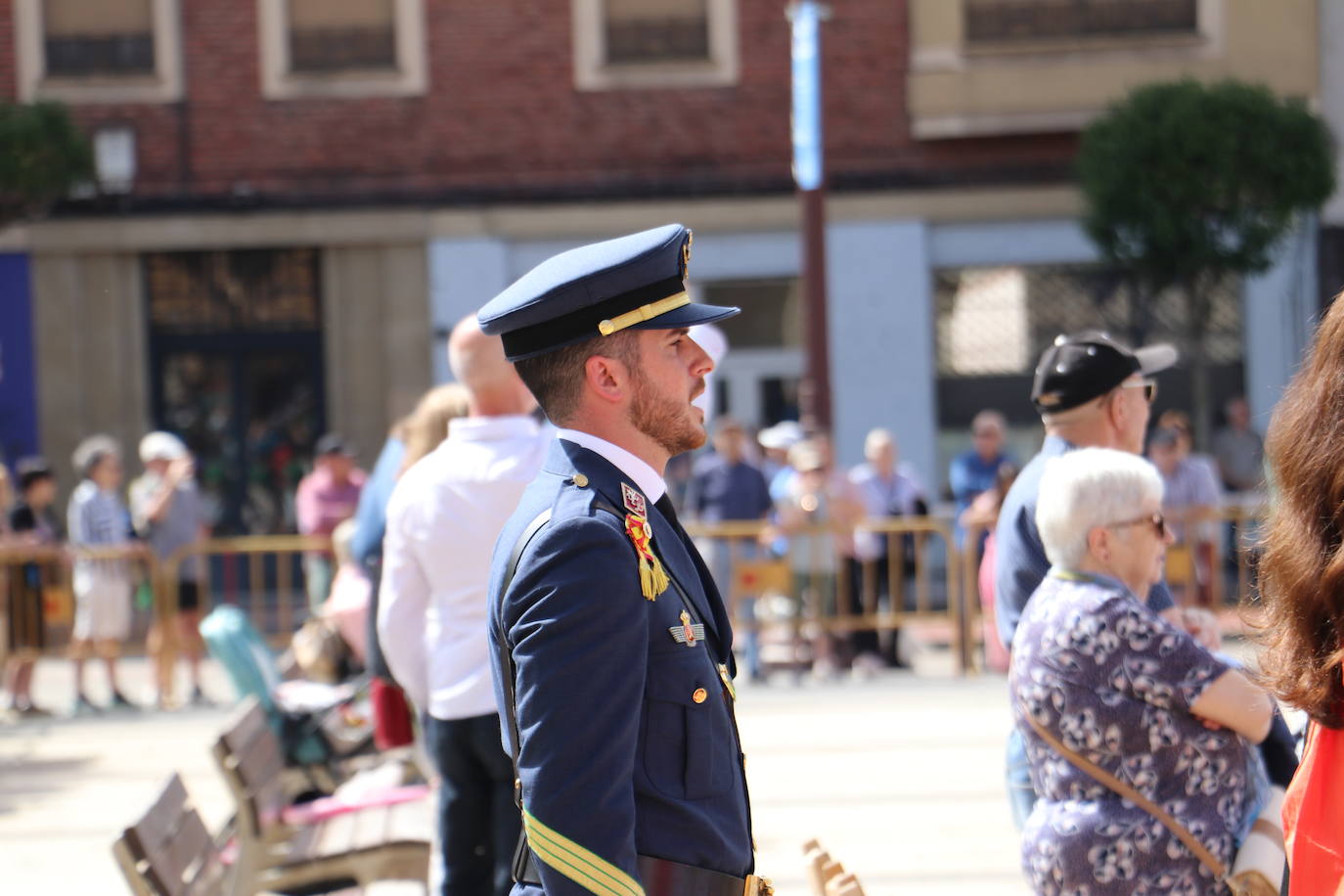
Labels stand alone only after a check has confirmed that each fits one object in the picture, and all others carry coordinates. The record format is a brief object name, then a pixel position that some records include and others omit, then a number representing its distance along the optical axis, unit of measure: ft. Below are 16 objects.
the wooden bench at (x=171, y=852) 24.58
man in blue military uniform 15.31
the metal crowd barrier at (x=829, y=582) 74.95
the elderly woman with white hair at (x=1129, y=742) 22.93
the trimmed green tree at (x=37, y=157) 110.32
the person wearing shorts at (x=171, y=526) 72.46
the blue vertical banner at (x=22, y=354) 119.96
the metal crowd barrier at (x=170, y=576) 73.05
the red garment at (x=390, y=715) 37.58
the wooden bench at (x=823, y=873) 19.21
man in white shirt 27.25
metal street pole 95.50
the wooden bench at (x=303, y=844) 32.89
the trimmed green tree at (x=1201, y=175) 107.24
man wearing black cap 28.04
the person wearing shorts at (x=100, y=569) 71.72
